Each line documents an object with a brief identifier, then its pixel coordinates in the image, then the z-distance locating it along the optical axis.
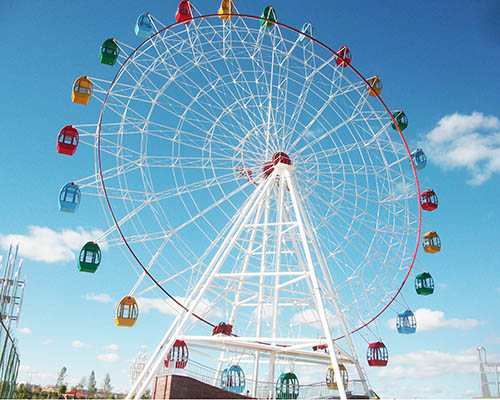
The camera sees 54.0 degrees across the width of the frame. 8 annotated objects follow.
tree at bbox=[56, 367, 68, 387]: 84.86
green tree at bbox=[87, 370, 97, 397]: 74.33
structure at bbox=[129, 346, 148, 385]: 46.89
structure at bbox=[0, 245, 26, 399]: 23.02
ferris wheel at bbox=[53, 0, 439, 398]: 18.83
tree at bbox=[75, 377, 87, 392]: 85.59
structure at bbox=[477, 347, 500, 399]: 20.45
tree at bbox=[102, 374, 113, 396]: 82.62
